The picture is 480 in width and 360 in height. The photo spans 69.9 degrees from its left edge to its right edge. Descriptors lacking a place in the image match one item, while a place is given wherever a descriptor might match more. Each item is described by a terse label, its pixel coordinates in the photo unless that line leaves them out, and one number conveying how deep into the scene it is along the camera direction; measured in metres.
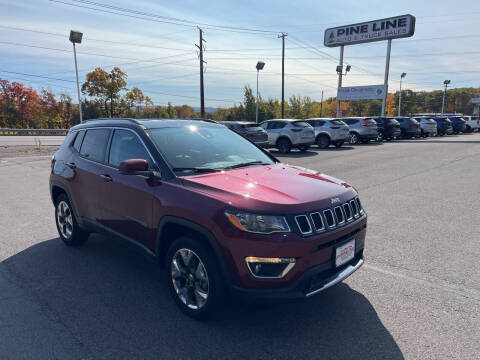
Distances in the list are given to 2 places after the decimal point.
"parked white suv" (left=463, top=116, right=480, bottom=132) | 37.47
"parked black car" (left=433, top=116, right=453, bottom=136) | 31.62
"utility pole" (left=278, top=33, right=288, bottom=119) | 44.91
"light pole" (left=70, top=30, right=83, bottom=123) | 24.34
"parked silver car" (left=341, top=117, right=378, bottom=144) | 21.48
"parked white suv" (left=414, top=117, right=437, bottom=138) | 29.14
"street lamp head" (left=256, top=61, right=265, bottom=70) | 46.03
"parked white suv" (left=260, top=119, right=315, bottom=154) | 17.11
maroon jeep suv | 2.60
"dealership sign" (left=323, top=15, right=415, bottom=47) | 34.94
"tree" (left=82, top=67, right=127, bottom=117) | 53.28
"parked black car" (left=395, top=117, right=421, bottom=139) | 26.62
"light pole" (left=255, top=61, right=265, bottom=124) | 46.04
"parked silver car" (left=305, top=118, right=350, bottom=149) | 19.22
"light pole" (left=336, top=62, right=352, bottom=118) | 38.69
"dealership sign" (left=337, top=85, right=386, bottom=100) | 38.00
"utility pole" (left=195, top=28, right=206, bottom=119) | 33.84
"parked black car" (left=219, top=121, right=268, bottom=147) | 15.99
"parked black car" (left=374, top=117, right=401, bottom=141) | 24.44
